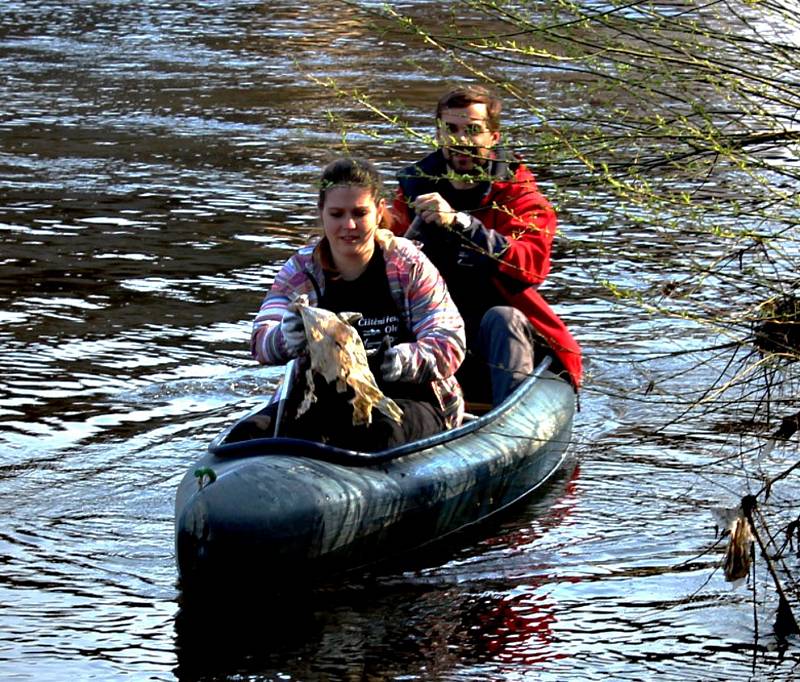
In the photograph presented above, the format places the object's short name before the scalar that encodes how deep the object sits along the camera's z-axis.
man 12.32
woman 11.11
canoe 10.16
